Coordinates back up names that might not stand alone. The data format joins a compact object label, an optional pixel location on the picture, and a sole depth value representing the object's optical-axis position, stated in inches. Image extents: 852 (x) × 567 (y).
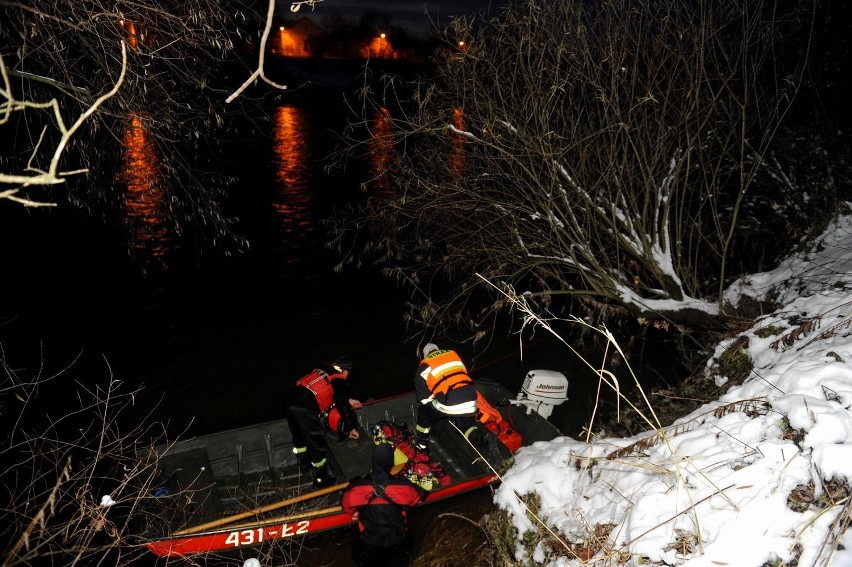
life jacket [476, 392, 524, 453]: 275.7
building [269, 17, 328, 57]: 2807.6
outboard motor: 301.9
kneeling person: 209.0
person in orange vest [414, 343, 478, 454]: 253.0
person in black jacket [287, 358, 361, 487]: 250.7
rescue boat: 218.5
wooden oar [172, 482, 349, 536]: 211.8
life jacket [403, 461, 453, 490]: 243.8
